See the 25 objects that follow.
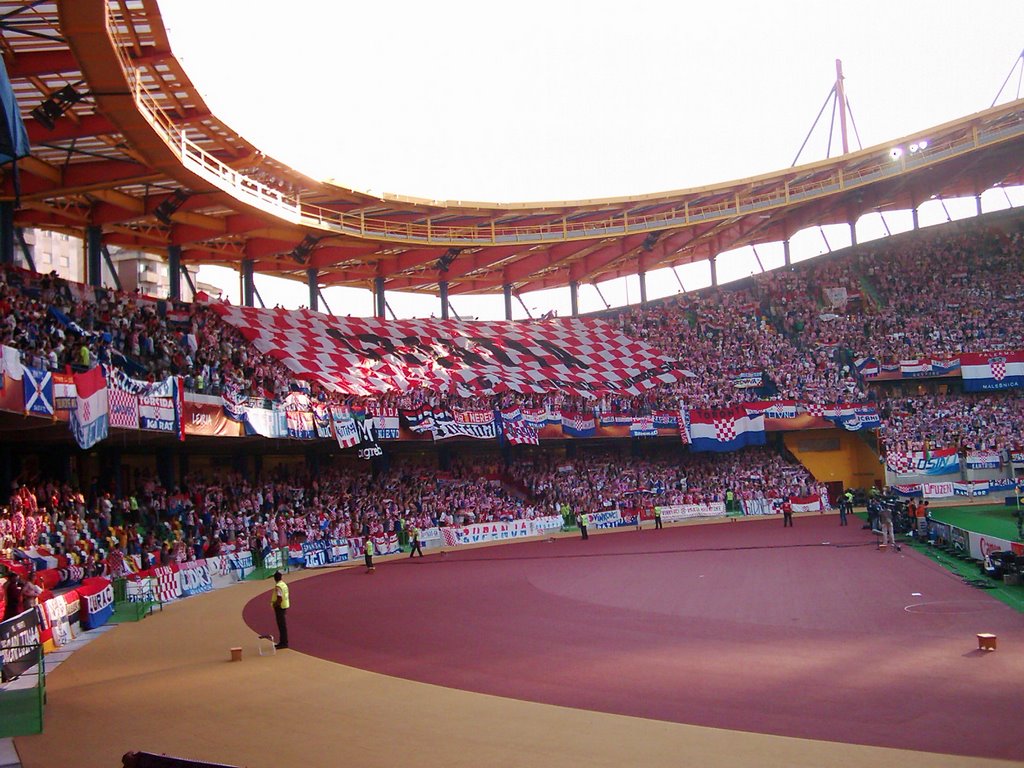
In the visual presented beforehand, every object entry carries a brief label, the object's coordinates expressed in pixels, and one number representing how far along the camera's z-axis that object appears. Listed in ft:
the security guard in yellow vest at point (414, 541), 106.12
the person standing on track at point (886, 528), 89.15
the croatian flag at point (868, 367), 161.27
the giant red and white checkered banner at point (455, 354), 136.05
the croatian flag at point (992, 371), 155.94
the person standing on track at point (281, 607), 52.42
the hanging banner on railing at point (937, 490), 139.95
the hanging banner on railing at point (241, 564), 92.07
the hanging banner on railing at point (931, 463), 145.18
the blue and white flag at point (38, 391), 63.05
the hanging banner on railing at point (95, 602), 62.90
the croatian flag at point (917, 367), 159.63
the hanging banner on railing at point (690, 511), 144.36
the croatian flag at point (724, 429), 155.02
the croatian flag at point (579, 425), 144.36
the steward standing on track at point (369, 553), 93.09
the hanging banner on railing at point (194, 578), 82.12
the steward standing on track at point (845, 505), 115.75
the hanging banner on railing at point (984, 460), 143.43
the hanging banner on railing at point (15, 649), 38.81
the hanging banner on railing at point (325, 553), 103.35
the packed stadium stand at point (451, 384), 68.74
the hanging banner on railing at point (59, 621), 55.72
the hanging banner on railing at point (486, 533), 122.83
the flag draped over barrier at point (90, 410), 68.69
